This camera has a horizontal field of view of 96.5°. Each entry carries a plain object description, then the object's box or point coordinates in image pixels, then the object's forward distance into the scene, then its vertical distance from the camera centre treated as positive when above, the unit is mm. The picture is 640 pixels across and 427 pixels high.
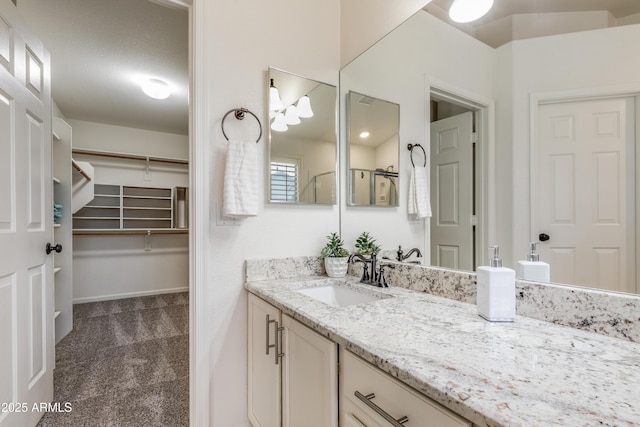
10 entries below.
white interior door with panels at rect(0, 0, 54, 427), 1286 -34
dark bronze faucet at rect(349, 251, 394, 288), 1404 -285
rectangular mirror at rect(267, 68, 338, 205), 1579 +439
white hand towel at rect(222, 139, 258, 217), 1357 +164
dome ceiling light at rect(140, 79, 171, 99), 2963 +1345
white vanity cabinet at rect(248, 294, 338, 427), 862 -572
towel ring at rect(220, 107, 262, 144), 1435 +525
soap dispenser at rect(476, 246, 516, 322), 874 -248
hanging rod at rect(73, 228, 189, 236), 3761 -217
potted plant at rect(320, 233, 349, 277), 1560 -242
